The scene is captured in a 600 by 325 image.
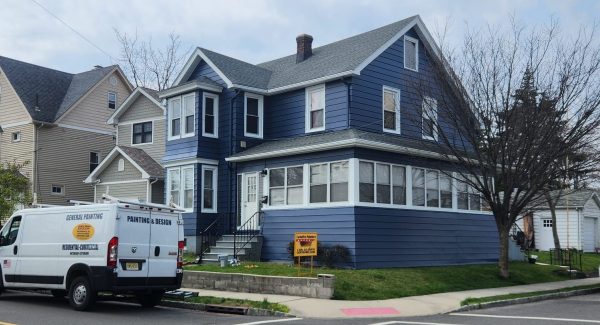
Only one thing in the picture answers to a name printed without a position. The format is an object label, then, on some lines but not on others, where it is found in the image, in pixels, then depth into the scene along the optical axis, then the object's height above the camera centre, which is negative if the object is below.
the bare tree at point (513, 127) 18.81 +3.22
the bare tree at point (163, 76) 50.31 +12.51
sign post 17.19 -0.29
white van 13.26 -0.41
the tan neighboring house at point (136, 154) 28.53 +3.64
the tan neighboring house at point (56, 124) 34.16 +5.99
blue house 20.42 +2.71
